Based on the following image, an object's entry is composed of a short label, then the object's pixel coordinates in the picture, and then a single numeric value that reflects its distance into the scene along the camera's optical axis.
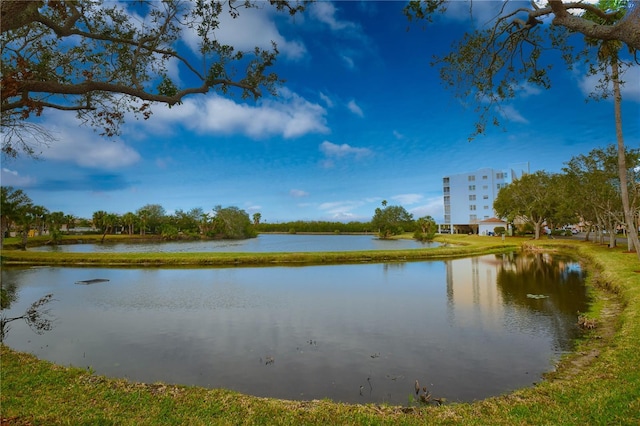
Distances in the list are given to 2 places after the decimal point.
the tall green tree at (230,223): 102.69
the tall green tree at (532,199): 53.44
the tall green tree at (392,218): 101.26
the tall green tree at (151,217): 93.25
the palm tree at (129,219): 90.19
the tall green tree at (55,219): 73.44
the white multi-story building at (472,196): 81.31
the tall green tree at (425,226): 80.97
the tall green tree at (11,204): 46.19
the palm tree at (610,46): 6.68
